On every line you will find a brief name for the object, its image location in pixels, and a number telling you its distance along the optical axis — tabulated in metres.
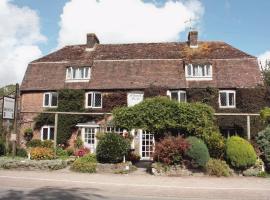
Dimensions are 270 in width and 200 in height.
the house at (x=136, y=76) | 30.70
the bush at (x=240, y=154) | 18.23
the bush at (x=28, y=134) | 31.86
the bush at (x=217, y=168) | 17.97
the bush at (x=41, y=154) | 20.94
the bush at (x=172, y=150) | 18.22
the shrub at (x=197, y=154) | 18.05
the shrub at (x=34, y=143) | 29.68
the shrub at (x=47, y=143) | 28.84
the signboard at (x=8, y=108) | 20.33
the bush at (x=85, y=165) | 18.81
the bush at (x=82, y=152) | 25.27
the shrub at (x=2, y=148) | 24.76
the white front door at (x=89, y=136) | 30.52
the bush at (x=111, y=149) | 19.47
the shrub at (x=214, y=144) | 19.53
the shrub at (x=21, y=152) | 26.77
